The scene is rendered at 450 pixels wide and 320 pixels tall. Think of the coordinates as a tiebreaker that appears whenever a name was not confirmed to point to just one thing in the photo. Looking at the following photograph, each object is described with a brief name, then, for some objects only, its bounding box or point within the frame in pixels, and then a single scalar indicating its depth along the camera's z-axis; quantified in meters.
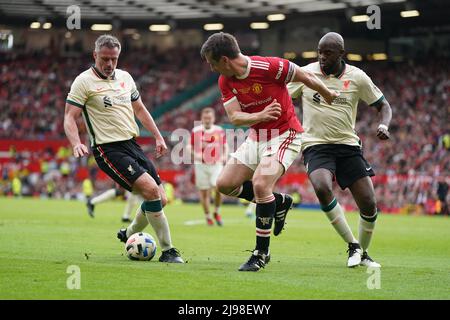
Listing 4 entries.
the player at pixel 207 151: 38.47
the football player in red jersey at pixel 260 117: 16.48
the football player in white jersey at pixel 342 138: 18.64
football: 18.62
